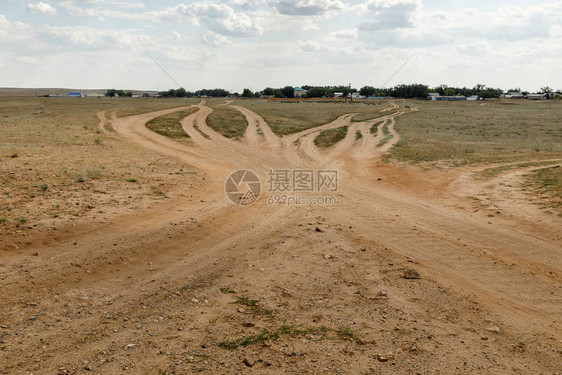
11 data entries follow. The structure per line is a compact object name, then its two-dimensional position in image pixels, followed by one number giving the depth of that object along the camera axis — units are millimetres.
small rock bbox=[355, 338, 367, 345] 5867
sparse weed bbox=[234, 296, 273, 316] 6614
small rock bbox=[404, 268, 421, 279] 7961
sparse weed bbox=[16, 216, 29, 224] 9375
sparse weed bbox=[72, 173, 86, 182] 13203
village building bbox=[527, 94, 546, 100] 143425
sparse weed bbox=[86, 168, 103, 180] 13859
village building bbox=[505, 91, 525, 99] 154250
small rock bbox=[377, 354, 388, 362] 5504
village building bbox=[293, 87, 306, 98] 151800
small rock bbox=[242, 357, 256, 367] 5301
